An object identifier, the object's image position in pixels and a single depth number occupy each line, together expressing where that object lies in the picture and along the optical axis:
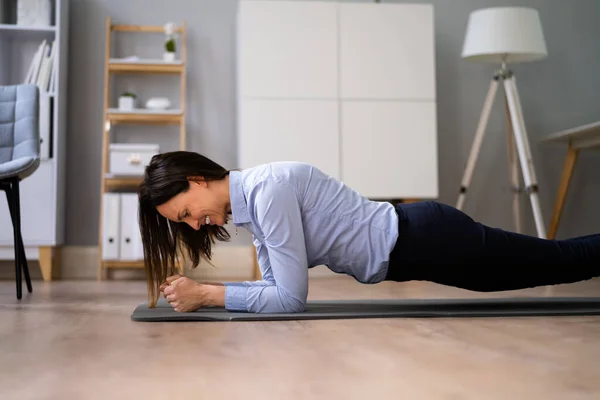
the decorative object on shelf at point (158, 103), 4.54
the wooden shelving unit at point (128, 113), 4.45
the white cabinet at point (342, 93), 4.33
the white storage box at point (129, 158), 4.43
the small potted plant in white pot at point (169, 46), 4.54
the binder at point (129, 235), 4.45
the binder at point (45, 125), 4.38
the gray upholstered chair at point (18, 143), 3.00
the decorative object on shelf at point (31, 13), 4.47
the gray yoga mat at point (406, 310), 1.96
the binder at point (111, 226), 4.44
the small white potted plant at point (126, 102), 4.53
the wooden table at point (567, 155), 4.42
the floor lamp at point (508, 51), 4.26
